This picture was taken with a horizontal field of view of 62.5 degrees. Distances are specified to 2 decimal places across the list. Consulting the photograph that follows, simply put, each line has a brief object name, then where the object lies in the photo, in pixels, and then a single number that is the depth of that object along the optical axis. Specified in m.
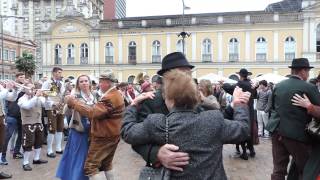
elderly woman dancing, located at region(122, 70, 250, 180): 1.92
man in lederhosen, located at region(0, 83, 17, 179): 5.15
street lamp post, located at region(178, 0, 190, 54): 15.64
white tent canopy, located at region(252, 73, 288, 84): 13.70
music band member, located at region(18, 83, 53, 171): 5.46
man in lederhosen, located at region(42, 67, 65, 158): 6.05
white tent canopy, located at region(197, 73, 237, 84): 15.87
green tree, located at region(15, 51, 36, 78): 37.90
